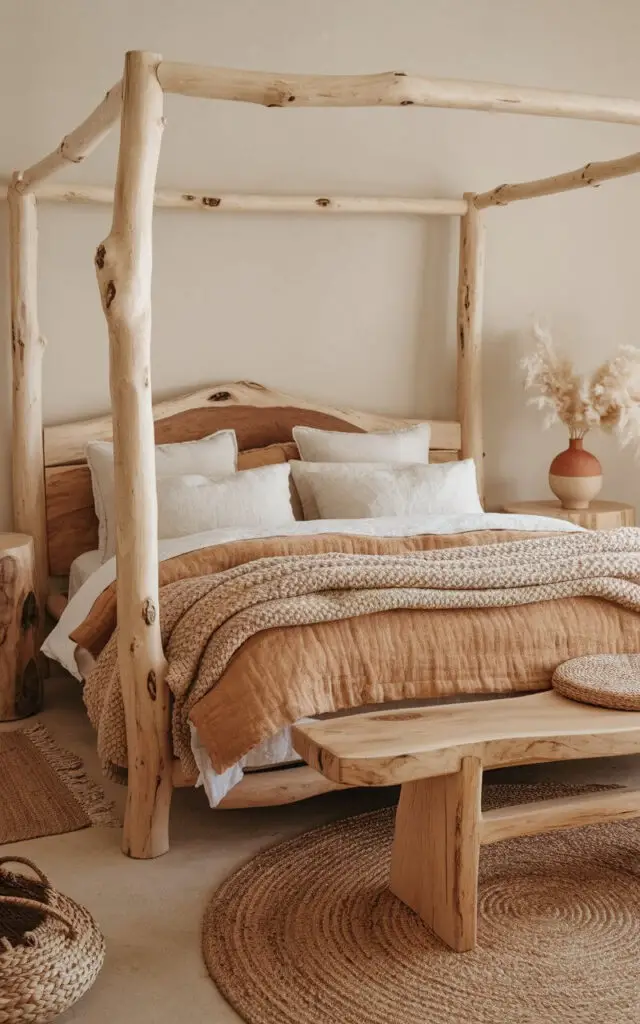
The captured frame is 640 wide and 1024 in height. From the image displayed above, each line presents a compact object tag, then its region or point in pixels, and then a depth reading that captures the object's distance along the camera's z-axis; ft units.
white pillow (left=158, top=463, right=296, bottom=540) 12.53
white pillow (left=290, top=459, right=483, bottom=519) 13.58
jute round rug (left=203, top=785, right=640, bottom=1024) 7.03
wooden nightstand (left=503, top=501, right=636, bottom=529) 15.53
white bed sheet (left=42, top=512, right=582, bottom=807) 11.53
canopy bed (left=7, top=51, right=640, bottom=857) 8.76
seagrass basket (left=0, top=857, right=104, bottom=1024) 6.64
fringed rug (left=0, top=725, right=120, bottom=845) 9.78
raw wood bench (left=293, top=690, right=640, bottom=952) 7.48
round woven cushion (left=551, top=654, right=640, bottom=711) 8.44
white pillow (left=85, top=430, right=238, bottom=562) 13.39
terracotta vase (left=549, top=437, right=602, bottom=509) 15.72
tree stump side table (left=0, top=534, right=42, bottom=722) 12.38
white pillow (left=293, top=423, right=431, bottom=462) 14.57
